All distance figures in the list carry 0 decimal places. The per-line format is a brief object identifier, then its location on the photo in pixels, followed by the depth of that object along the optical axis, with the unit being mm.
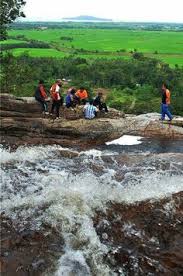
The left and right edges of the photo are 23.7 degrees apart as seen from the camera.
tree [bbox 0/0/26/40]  32191
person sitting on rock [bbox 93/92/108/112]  23234
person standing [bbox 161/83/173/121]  22372
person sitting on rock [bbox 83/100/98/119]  22094
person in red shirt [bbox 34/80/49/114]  23641
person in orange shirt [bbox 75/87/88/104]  24750
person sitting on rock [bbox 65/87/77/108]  24094
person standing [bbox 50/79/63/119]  22219
